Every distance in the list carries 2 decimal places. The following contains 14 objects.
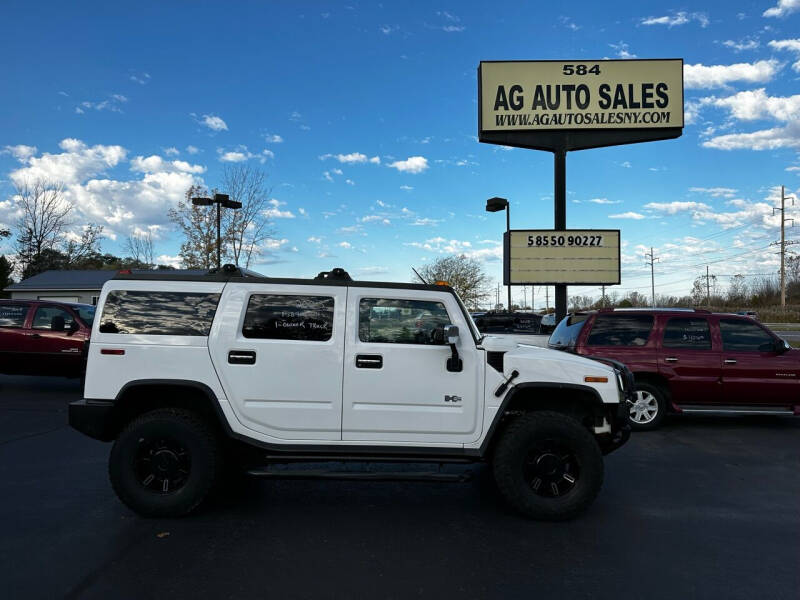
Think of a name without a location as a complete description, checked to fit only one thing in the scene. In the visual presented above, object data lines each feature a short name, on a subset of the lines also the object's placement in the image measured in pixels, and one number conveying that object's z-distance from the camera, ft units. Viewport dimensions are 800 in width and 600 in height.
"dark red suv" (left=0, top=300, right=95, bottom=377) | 33.91
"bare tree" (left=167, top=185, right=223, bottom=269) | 94.99
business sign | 45.01
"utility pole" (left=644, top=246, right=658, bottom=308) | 291.61
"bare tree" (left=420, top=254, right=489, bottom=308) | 144.87
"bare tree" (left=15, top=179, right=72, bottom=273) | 152.25
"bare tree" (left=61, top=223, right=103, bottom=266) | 171.53
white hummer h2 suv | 14.10
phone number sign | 45.34
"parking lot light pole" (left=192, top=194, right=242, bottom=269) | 64.92
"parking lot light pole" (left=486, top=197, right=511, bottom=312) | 66.80
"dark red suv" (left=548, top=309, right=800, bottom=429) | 25.16
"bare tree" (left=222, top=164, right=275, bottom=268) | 88.22
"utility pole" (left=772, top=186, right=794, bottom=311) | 174.11
